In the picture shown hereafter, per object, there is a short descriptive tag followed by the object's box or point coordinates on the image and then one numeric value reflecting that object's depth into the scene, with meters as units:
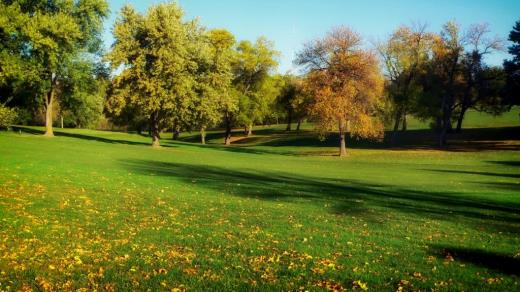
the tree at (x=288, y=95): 90.31
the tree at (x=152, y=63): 46.03
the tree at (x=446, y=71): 56.03
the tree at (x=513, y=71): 55.22
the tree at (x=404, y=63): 57.16
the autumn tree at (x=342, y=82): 46.89
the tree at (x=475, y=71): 54.91
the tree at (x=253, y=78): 71.62
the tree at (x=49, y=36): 46.50
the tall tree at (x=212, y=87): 49.38
